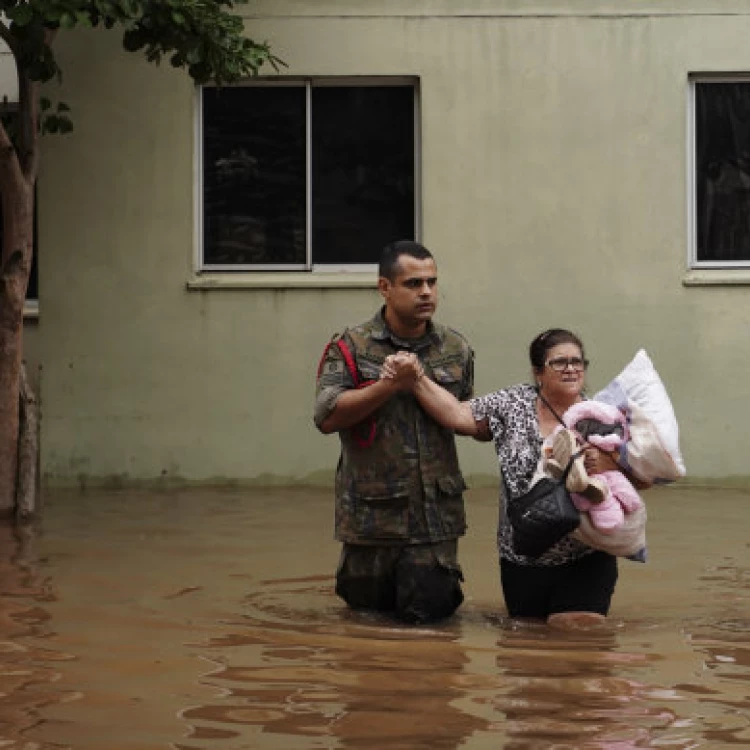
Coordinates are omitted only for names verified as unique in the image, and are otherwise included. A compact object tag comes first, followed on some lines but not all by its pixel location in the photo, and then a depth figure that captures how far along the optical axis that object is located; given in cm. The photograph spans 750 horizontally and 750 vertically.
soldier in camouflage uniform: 962
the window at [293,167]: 1808
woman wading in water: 942
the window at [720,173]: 1797
